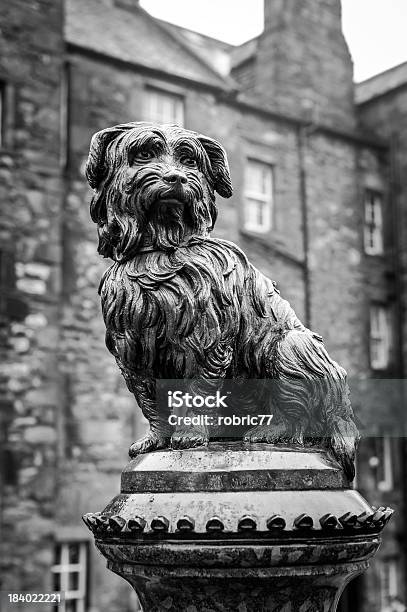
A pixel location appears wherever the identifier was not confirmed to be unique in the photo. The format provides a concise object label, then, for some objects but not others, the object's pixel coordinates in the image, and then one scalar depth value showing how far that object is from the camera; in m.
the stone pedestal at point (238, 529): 2.33
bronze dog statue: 2.64
